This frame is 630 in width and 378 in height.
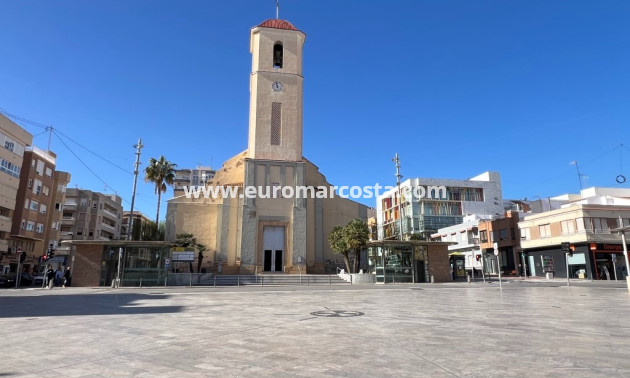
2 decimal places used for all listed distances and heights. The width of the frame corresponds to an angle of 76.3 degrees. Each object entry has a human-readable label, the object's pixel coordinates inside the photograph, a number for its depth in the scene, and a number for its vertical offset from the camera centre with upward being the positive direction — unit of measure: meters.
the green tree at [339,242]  35.31 +2.40
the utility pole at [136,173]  38.22 +9.45
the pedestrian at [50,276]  28.83 -0.45
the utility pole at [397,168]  44.13 +11.02
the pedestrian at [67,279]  30.48 -0.68
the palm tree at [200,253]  37.48 +1.55
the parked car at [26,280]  37.03 -0.91
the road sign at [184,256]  33.56 +1.13
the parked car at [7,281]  32.57 -0.88
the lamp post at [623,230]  17.72 +1.73
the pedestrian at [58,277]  34.41 -0.65
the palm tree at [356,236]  34.66 +2.85
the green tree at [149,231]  59.34 +5.87
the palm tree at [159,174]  48.31 +11.42
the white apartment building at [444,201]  68.50 +11.69
